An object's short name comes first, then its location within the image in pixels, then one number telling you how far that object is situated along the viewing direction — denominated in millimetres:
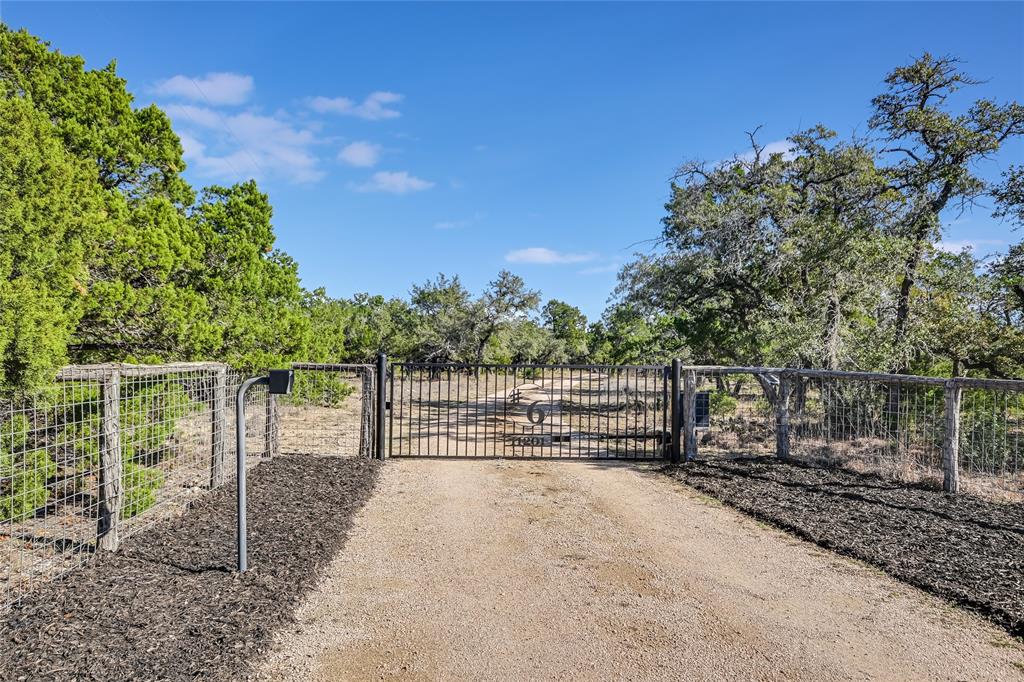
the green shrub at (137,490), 4539
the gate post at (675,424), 7973
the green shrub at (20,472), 3529
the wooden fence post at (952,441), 5805
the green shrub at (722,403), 10067
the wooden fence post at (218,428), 6020
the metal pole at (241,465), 3738
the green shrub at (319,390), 9055
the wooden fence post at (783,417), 7914
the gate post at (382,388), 7887
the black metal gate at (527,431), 8547
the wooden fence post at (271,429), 7621
